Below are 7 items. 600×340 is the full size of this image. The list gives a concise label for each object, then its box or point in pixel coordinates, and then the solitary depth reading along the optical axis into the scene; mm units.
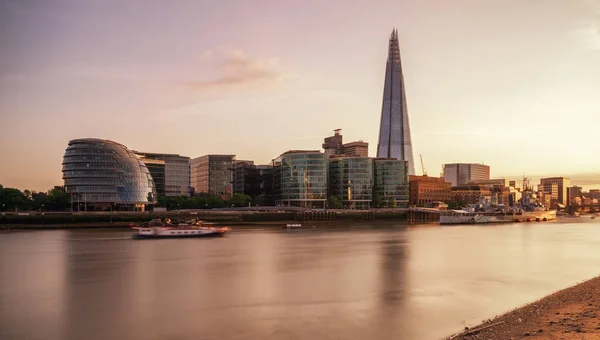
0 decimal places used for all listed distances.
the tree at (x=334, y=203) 167250
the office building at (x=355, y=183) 174500
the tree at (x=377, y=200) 179750
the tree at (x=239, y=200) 169888
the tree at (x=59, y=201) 135625
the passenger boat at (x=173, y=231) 82000
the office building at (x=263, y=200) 188625
